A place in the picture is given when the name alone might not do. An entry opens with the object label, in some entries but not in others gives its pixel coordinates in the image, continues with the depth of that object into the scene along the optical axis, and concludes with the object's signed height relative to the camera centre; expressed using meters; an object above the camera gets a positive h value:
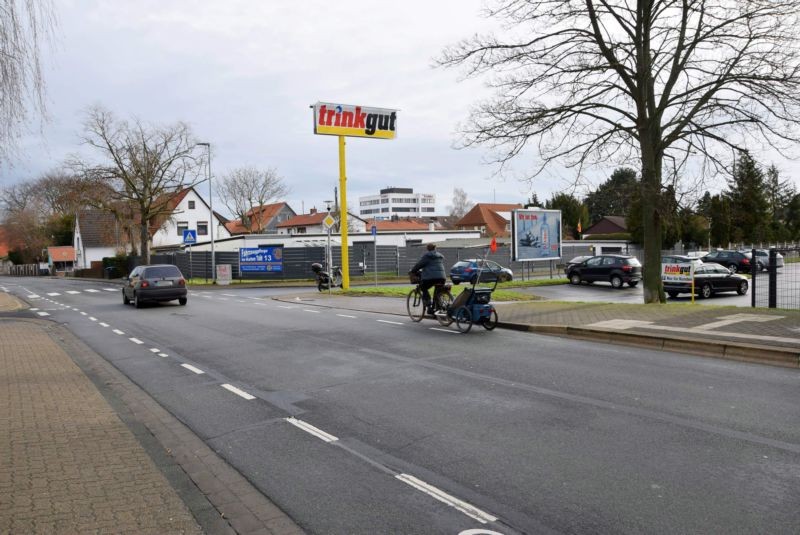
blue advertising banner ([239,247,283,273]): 38.22 -0.09
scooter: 27.66 -0.95
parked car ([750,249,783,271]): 36.83 -0.50
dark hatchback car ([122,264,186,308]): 20.80 -0.85
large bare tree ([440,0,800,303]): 16.00 +4.25
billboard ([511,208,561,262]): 31.59 +0.98
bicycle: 13.51 -1.06
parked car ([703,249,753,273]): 37.69 -0.70
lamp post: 38.26 -0.79
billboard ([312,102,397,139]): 26.11 +6.11
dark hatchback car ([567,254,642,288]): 29.20 -0.97
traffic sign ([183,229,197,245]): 36.06 +1.41
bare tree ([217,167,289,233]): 77.75 +8.61
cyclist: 13.57 -0.31
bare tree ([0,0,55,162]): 8.48 +2.89
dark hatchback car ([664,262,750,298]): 22.97 -1.34
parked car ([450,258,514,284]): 33.07 -0.97
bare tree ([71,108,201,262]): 46.62 +6.55
